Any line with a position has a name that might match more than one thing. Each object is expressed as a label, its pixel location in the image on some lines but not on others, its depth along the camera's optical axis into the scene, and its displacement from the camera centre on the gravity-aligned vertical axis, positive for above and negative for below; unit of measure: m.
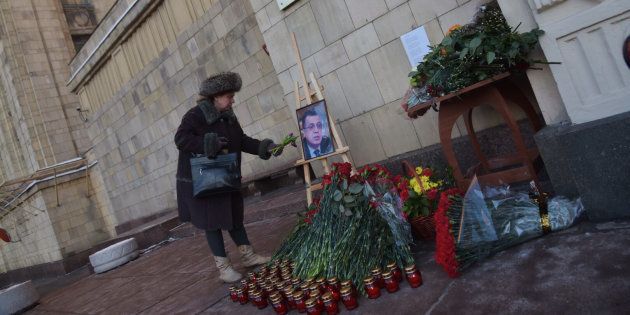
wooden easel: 3.98 +0.73
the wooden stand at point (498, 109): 2.75 +0.01
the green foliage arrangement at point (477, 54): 2.52 +0.40
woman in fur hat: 3.46 +0.53
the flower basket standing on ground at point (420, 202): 2.87 -0.36
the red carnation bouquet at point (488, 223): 2.22 -0.57
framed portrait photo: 4.08 +0.47
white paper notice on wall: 3.76 +0.84
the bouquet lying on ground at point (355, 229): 2.61 -0.37
